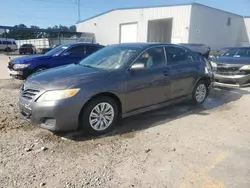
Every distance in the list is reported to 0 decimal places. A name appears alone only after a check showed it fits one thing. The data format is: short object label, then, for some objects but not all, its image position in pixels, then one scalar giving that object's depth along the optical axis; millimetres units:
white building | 22473
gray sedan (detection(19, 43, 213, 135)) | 3021
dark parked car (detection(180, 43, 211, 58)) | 14180
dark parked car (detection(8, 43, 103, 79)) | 6687
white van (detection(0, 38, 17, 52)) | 31849
